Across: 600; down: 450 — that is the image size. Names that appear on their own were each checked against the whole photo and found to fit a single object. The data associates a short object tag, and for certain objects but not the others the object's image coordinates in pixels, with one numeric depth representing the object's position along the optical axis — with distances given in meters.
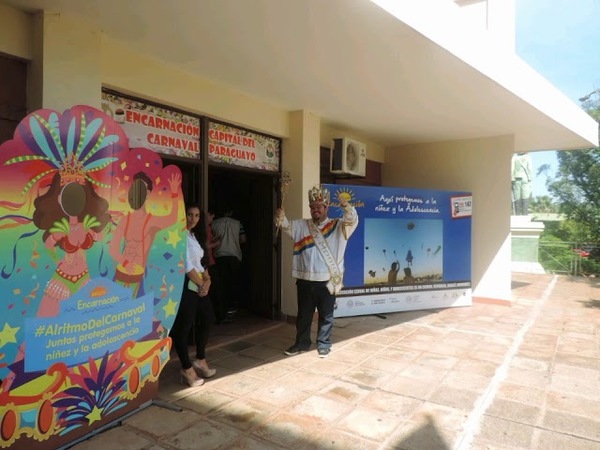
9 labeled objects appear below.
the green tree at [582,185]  12.98
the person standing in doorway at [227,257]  5.54
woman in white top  3.17
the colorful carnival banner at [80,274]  2.02
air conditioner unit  6.13
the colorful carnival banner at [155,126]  3.55
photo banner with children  5.69
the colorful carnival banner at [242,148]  4.52
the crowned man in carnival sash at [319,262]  4.09
